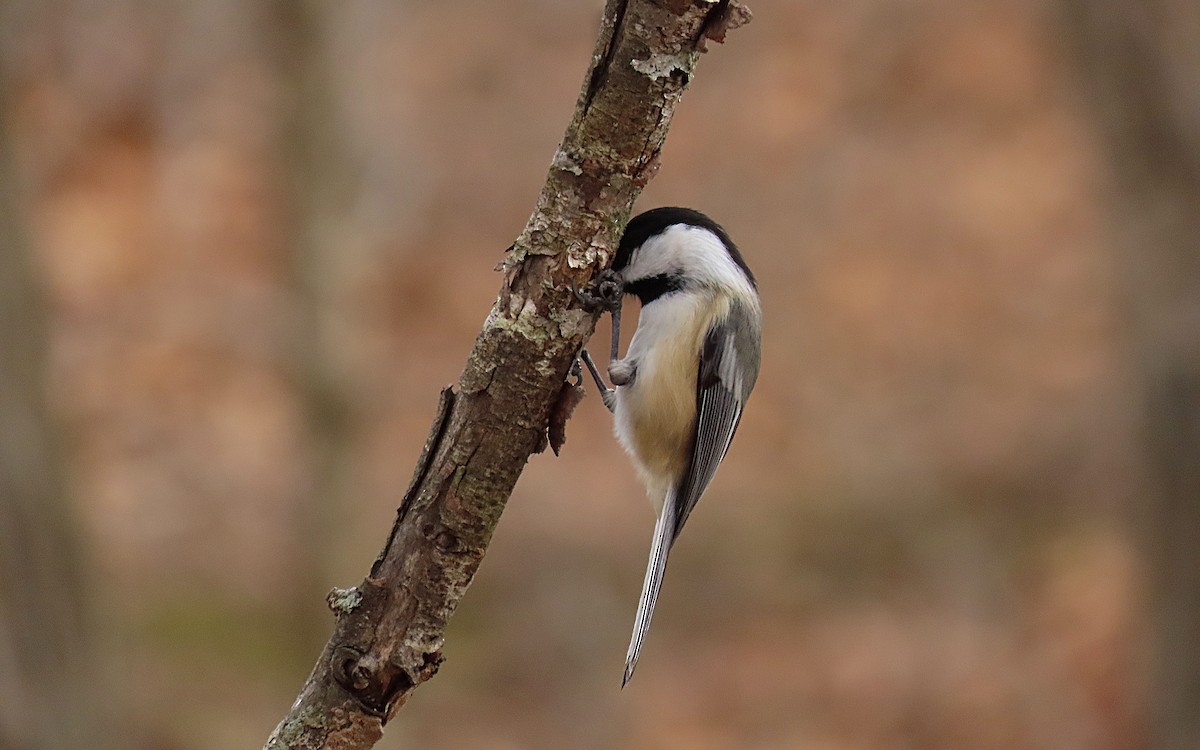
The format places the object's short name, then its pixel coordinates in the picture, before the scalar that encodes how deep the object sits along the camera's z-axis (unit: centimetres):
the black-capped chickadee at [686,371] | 503
